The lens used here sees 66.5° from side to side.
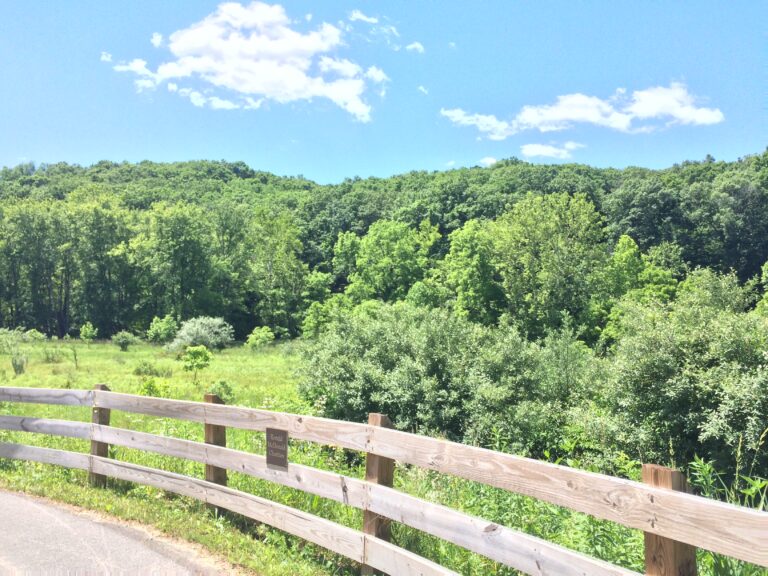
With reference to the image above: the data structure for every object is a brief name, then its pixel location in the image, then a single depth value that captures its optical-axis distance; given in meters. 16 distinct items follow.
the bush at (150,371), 26.86
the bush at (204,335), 49.36
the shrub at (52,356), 31.97
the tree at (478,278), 48.62
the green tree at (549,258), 45.59
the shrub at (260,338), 54.88
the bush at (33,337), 48.44
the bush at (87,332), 57.03
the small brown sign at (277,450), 4.44
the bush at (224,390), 19.42
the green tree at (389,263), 62.12
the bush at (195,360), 29.16
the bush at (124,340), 48.59
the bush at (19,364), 25.55
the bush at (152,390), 15.79
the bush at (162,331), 58.50
